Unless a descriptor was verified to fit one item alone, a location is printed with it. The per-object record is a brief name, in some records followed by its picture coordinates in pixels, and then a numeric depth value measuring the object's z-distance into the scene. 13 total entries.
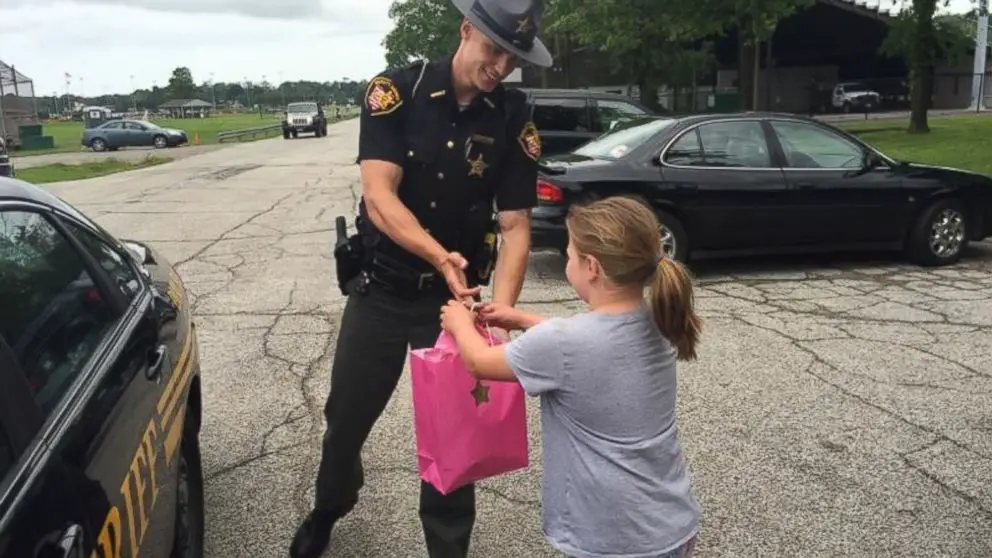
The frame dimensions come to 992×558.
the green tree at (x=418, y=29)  76.38
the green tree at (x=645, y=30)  21.50
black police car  1.71
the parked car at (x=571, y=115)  11.64
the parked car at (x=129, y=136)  38.91
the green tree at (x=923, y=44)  25.25
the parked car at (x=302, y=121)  46.47
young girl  1.94
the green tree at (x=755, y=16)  19.50
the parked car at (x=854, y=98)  43.67
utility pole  43.00
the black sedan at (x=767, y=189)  7.73
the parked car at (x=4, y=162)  13.38
